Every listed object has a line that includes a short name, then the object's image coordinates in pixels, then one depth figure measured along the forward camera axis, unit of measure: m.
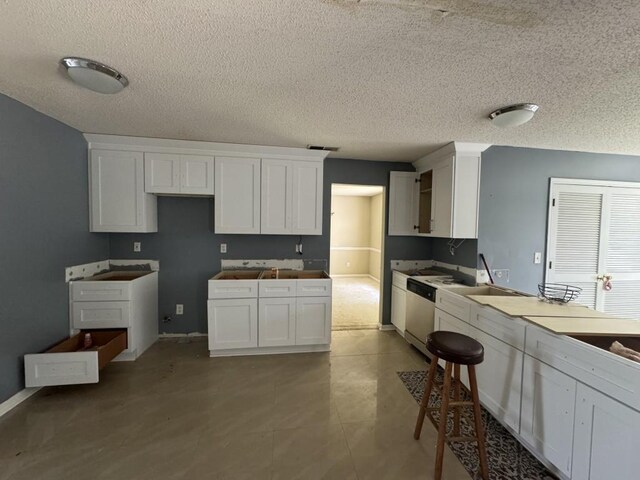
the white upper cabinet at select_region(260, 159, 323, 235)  3.21
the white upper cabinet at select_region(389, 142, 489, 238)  2.90
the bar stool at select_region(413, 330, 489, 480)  1.55
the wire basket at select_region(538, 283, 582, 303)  2.12
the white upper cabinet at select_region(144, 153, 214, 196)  2.99
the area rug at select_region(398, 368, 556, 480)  1.60
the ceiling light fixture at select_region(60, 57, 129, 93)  1.53
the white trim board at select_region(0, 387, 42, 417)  1.99
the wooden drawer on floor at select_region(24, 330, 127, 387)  2.10
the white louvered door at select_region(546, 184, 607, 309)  3.01
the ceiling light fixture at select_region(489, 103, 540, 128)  1.92
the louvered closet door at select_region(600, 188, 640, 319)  3.04
